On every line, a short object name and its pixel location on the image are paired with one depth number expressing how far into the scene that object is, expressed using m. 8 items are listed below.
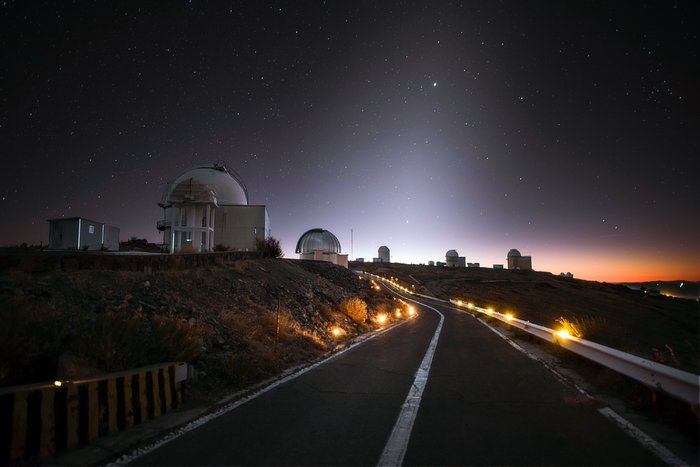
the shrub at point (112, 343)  5.54
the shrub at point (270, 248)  28.22
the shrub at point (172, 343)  6.35
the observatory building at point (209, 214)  33.38
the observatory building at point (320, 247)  58.99
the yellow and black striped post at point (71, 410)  4.00
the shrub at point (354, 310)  19.48
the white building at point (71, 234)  27.80
